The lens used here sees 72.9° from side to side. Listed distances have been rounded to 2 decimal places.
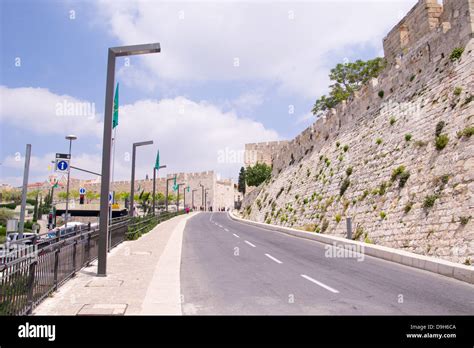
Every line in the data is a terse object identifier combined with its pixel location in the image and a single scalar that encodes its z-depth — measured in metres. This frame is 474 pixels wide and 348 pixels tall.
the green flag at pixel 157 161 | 28.72
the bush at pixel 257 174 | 71.62
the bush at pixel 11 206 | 83.94
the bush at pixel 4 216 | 57.39
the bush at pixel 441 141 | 12.21
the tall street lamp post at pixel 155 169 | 28.42
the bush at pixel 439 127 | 12.89
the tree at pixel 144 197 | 91.47
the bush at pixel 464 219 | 9.69
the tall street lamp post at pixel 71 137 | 25.43
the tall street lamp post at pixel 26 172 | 14.34
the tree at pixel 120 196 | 99.10
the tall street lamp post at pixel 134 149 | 19.71
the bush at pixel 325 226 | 18.98
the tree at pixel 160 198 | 101.00
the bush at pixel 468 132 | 11.10
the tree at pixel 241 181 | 84.74
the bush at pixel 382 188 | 14.99
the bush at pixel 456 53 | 13.70
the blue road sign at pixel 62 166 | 15.08
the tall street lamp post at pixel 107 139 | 8.25
